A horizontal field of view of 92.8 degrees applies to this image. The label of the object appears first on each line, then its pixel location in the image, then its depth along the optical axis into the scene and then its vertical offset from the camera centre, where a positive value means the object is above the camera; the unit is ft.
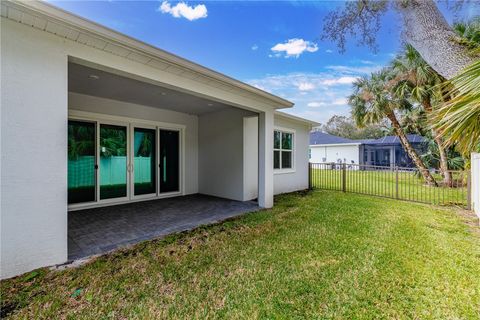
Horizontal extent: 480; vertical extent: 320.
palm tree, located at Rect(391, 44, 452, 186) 32.89 +11.84
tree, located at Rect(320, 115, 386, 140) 139.44 +19.76
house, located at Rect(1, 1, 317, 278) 9.57 +2.33
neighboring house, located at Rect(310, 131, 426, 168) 74.13 +2.63
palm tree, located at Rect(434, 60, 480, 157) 5.97 +1.27
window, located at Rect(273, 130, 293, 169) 30.58 +1.23
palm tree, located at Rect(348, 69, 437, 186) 38.58 +9.49
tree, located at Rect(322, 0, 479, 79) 9.04 +5.39
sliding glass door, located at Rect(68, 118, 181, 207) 21.40 -0.21
